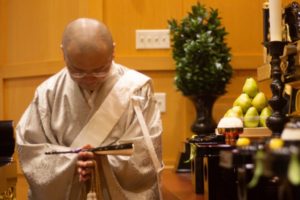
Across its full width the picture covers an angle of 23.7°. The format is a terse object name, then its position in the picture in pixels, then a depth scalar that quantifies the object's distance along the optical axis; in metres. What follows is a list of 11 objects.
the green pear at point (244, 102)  3.04
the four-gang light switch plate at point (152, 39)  4.38
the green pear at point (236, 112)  2.89
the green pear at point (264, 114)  2.87
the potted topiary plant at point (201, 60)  3.98
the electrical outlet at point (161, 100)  4.37
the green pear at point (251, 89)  3.11
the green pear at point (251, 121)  2.83
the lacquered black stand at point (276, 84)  2.47
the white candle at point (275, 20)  2.47
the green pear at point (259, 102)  3.01
